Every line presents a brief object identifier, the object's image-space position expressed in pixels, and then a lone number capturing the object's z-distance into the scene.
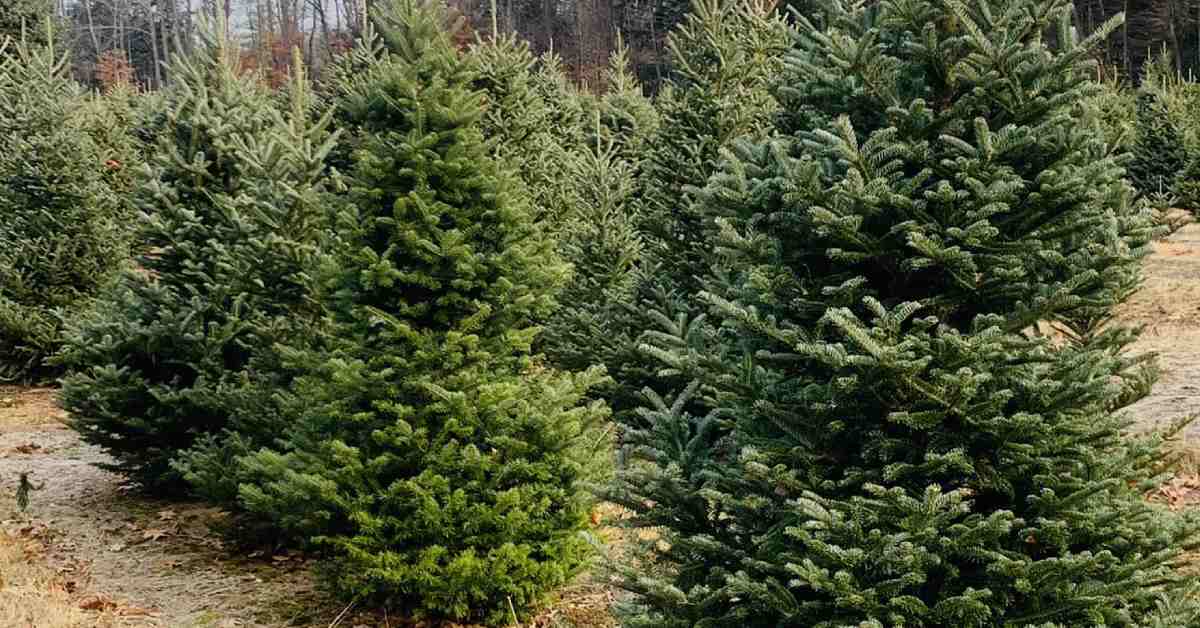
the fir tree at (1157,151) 20.03
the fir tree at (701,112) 8.07
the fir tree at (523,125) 12.41
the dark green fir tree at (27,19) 24.80
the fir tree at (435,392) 5.46
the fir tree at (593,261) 9.44
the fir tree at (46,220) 12.63
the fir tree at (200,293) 7.67
